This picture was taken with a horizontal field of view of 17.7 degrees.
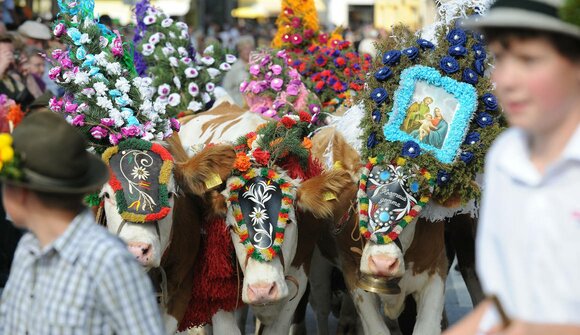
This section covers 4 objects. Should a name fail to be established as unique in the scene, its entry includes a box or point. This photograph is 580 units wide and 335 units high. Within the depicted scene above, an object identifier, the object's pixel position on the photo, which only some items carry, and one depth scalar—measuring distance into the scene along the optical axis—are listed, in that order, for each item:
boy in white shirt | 4.33
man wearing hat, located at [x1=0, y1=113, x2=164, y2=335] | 5.34
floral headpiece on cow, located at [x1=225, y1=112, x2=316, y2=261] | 10.20
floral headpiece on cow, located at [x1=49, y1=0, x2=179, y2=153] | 10.87
